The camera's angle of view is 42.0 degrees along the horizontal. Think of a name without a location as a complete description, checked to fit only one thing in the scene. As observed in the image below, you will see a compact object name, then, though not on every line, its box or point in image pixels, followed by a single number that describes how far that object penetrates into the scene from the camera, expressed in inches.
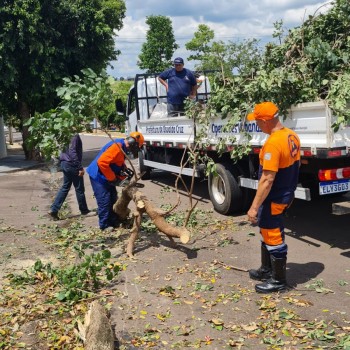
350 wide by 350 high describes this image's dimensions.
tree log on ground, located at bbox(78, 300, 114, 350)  136.8
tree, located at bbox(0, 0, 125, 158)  599.2
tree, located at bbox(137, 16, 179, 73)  1259.8
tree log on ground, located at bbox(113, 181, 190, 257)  232.9
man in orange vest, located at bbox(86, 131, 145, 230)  259.1
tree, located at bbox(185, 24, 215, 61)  1074.1
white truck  210.5
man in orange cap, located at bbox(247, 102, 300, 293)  171.2
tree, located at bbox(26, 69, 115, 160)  245.0
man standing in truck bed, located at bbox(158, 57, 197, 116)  384.8
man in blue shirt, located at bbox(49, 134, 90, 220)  322.3
